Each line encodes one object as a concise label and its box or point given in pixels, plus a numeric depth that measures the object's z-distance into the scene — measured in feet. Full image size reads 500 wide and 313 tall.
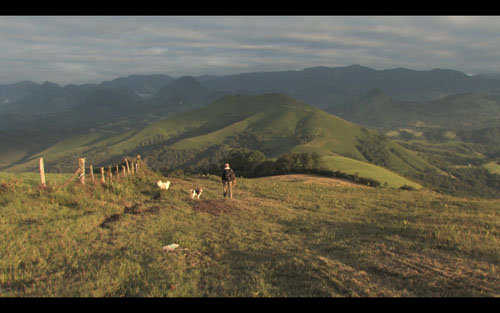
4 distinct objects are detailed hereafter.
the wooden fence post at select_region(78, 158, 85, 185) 66.78
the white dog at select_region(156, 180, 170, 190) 73.19
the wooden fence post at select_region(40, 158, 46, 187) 59.31
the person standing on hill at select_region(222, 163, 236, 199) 67.87
